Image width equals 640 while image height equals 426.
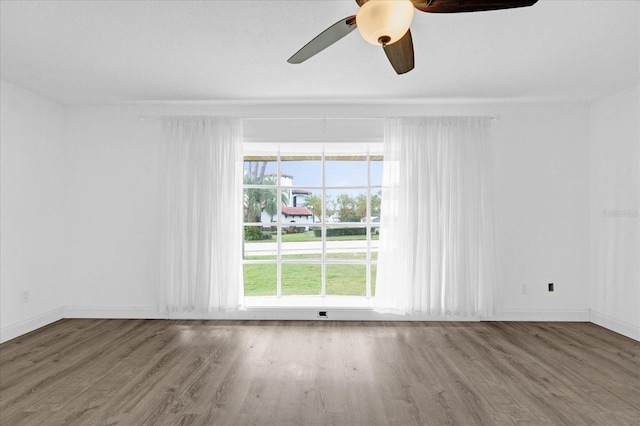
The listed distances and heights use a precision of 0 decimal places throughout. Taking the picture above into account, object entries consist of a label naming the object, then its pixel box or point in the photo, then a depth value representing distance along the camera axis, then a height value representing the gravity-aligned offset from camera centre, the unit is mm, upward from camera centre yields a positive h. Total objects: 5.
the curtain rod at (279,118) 4520 +1140
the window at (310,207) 4820 +109
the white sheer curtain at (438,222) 4352 -66
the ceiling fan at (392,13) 1592 +861
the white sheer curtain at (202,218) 4391 -45
